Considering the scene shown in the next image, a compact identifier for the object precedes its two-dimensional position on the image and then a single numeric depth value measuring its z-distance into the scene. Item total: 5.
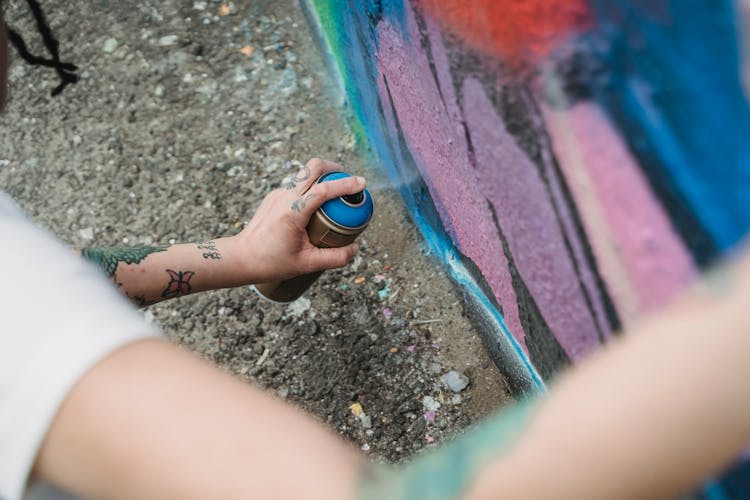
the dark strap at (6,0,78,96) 1.82
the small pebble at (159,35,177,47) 2.97
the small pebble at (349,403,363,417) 2.12
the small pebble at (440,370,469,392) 2.11
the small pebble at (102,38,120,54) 3.00
